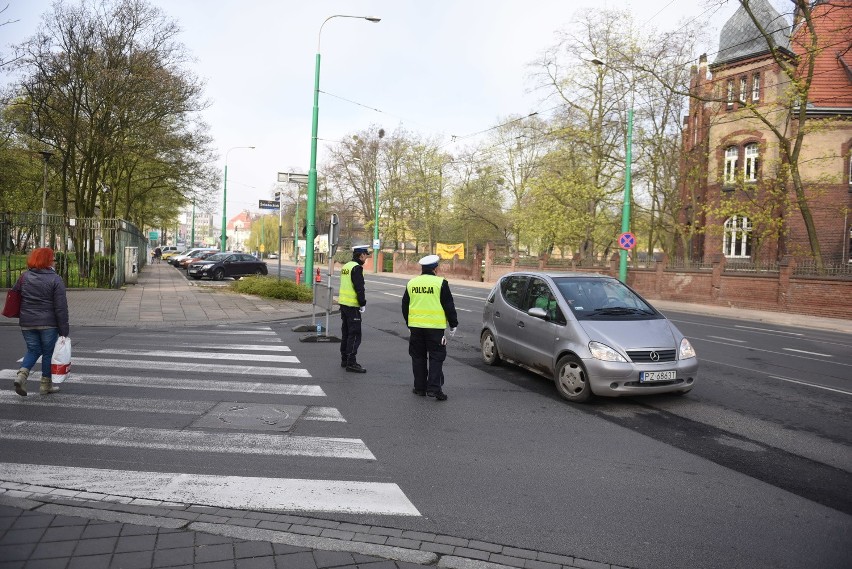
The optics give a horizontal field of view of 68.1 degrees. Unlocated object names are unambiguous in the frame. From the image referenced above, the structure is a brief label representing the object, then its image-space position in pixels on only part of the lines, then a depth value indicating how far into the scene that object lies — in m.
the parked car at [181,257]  47.28
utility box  24.84
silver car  7.07
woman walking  6.68
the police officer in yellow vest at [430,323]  7.32
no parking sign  25.30
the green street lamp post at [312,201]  20.30
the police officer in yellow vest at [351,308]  8.97
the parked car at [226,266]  32.38
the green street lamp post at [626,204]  25.30
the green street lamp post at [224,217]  40.77
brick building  25.80
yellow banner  55.10
